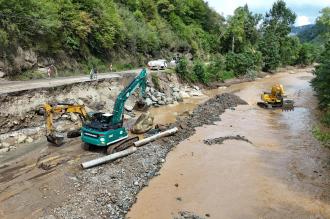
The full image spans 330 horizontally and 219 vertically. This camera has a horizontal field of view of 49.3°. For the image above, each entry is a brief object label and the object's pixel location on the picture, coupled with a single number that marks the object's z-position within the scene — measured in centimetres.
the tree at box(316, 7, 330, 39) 5538
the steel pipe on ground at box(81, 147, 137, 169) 1814
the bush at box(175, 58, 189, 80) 4809
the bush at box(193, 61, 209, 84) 5169
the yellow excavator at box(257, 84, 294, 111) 3875
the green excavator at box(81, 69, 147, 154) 1958
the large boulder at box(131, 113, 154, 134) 2539
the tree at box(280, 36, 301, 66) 9875
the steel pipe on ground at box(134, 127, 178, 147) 2198
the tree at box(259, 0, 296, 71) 8219
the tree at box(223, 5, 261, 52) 8012
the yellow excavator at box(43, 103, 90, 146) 2005
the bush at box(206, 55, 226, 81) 5584
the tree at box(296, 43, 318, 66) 11481
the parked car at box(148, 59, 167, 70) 4728
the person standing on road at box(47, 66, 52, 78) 3416
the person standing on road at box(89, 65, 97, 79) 3316
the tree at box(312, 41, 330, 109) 3294
